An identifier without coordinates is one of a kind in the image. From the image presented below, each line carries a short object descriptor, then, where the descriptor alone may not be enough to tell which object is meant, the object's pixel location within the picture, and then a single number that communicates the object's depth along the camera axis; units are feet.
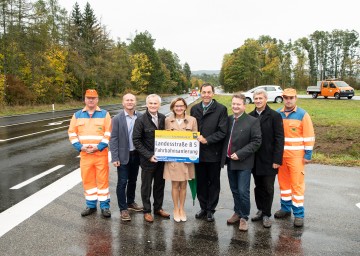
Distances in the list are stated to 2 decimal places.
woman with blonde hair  15.76
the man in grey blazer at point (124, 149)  16.48
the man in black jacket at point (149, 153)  15.87
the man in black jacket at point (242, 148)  15.05
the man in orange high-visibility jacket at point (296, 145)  15.96
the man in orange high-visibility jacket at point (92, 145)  16.81
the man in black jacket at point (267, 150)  15.57
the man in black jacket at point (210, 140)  15.62
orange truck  104.27
